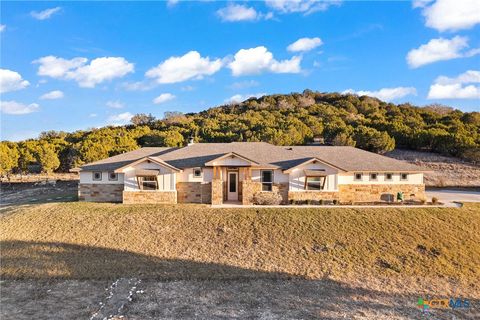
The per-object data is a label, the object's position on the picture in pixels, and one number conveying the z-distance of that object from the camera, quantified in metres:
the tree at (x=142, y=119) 79.95
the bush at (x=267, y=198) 21.36
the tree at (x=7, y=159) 42.53
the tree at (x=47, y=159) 43.16
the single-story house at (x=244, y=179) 21.70
